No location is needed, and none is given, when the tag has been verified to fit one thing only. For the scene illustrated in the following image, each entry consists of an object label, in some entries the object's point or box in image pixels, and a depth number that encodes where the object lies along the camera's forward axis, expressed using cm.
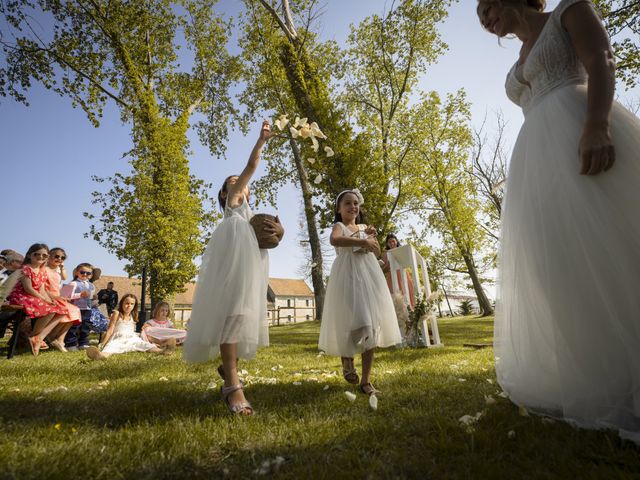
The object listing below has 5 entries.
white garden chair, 756
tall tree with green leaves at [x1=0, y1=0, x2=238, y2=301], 1378
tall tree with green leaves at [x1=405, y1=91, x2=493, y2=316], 2059
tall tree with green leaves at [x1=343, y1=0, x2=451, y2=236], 1502
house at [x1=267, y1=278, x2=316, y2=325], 5766
